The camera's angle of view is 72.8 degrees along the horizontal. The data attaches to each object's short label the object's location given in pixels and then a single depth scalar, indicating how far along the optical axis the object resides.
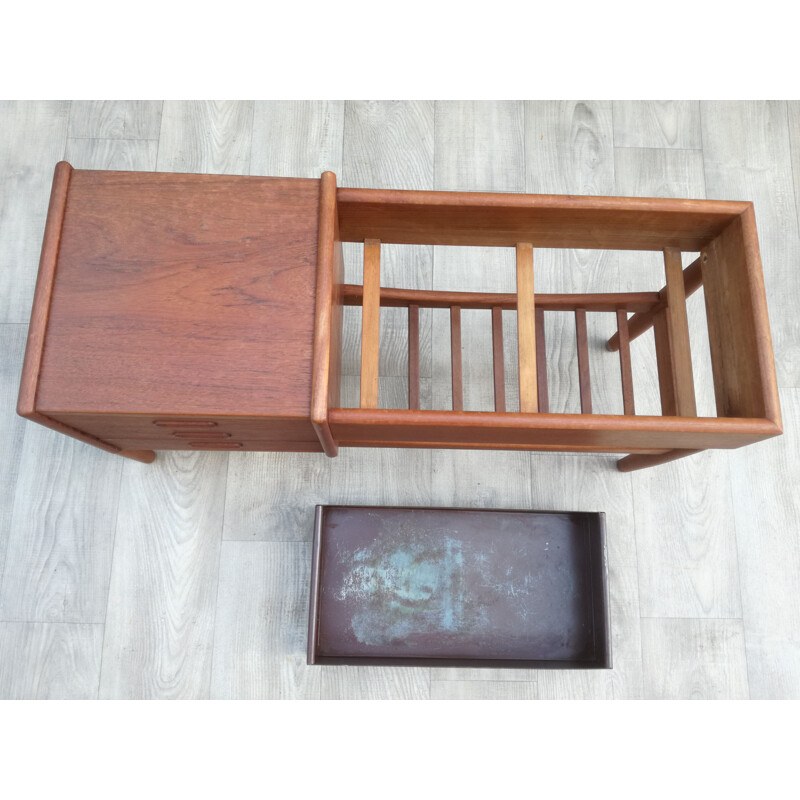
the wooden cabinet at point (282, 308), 0.85
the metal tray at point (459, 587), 1.23
